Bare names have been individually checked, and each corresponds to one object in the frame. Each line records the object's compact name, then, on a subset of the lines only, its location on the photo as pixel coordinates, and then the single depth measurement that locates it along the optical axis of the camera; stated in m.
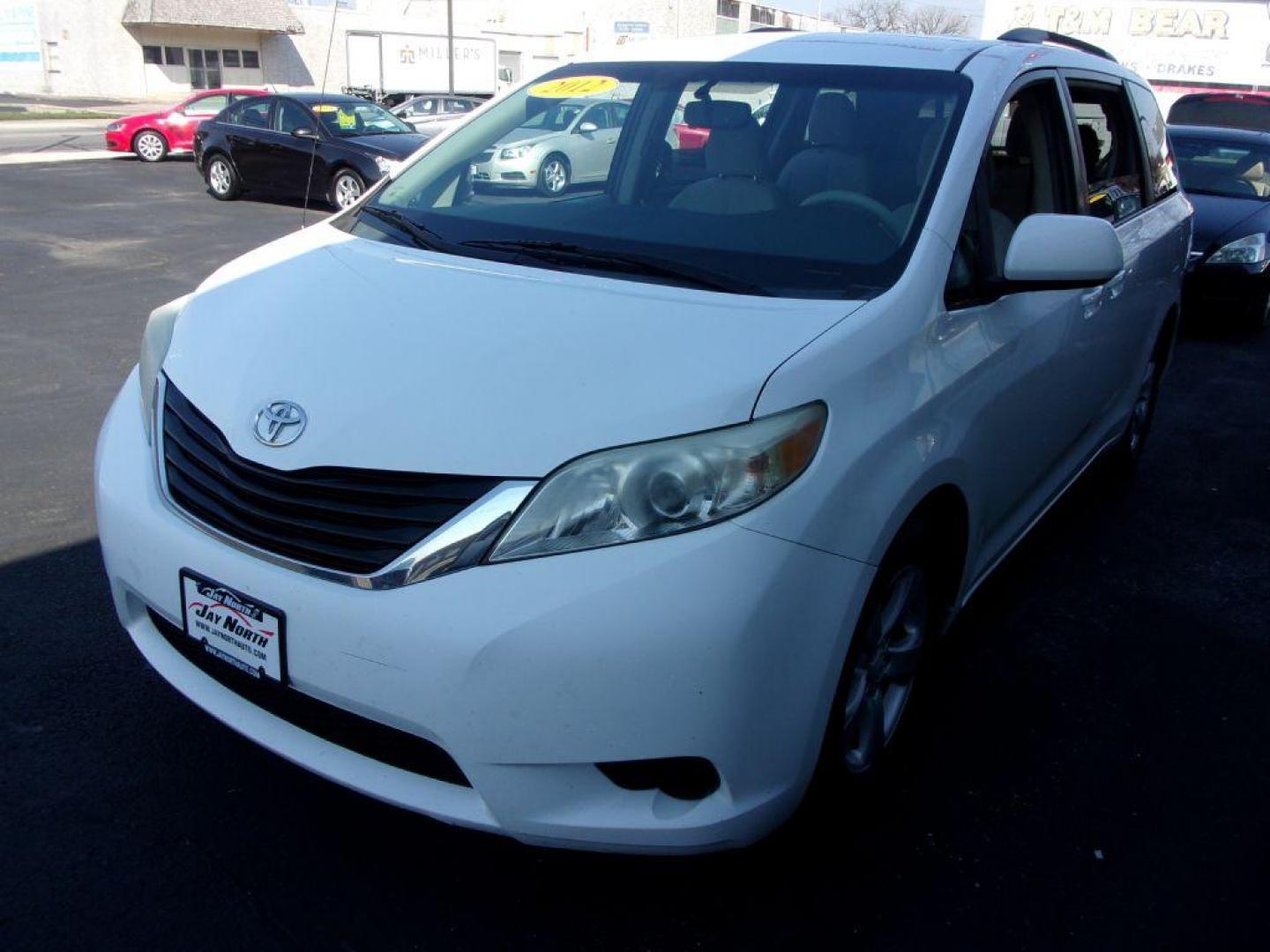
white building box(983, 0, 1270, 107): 44.59
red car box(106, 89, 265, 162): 19.98
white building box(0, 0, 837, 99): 44.28
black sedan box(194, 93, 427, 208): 13.85
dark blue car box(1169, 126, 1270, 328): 8.24
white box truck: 35.69
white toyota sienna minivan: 2.05
